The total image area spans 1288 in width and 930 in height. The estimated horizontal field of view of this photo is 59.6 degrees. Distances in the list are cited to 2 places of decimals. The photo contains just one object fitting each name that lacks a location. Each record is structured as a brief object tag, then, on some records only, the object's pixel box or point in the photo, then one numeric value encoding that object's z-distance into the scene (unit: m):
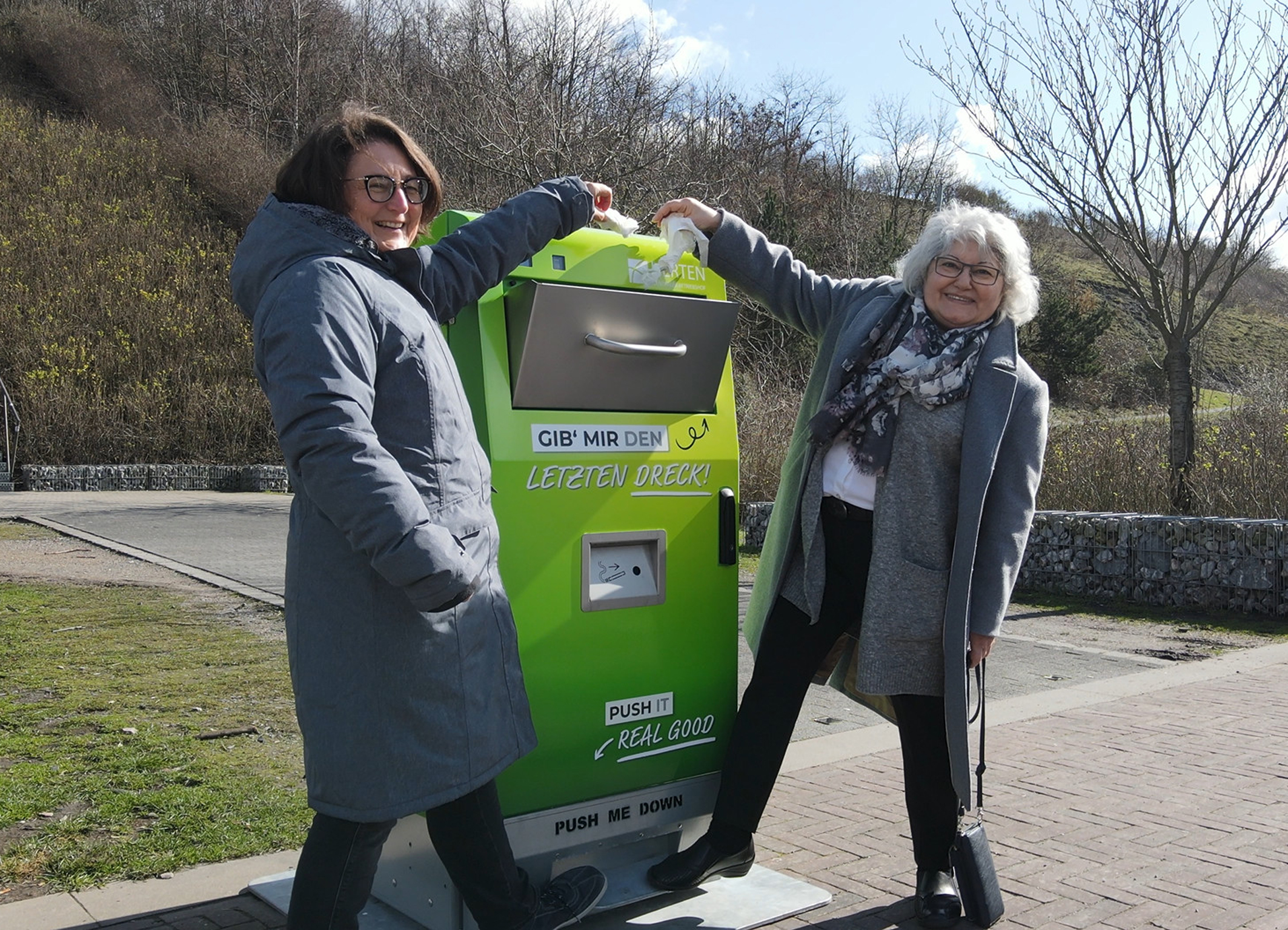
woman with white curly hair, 2.88
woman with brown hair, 2.03
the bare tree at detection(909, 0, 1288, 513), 9.02
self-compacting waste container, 2.77
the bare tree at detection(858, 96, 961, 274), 28.23
